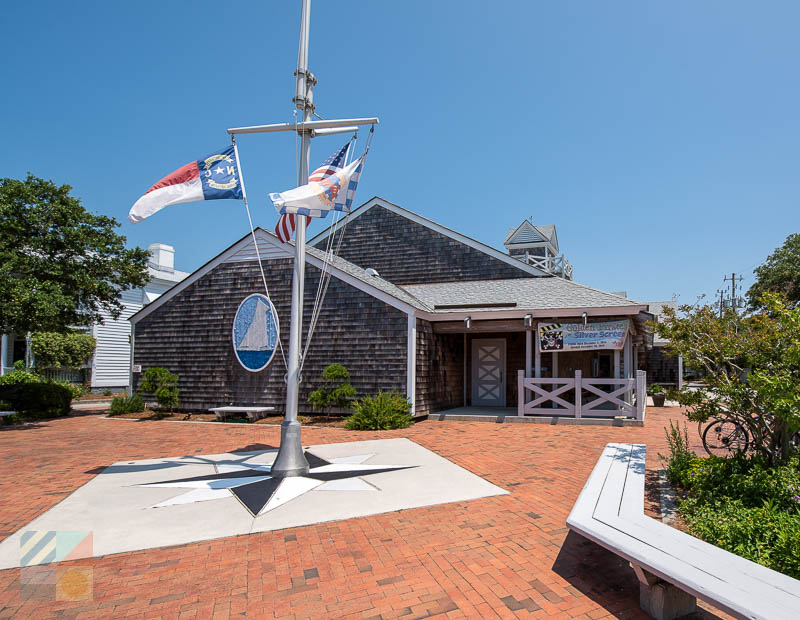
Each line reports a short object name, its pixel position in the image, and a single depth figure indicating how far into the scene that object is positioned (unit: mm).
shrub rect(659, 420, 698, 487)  6125
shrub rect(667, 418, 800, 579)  3781
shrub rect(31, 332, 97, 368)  23828
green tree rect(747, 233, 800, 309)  36656
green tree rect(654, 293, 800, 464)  4973
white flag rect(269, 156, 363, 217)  6362
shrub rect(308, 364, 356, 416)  13055
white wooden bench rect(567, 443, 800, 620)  2615
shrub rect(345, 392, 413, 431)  11969
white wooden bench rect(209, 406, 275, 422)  13586
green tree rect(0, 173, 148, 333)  13211
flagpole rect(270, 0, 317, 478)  6961
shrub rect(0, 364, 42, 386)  15488
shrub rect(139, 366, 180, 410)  14570
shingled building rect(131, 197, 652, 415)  13414
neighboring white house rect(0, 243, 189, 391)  26016
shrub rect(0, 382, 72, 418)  15336
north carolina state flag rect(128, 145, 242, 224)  6898
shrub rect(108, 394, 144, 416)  15406
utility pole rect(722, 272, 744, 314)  50428
